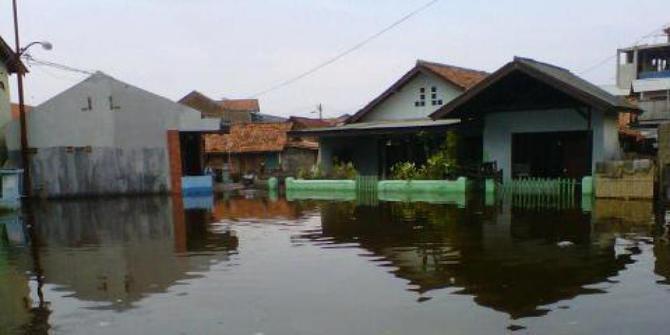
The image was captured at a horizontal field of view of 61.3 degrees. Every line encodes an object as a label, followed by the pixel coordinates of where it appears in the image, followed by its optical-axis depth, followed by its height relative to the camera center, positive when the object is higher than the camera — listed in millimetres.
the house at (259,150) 39344 -27
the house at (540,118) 20625 +947
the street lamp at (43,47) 23375 +4565
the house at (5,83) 25516 +3488
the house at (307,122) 43625 +2270
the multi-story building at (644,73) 46750 +6279
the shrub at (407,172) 23797 -1136
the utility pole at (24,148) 23719 +361
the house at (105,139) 25078 +687
